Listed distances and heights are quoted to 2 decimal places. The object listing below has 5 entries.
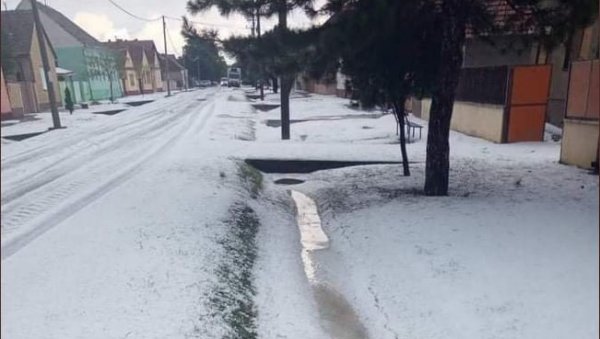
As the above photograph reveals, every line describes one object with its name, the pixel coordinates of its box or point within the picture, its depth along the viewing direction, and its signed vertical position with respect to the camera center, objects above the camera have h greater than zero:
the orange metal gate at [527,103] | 12.11 -0.99
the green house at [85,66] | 28.12 +0.63
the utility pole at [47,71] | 13.54 +0.17
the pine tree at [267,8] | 6.68 +0.93
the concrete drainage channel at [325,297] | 4.39 -2.48
